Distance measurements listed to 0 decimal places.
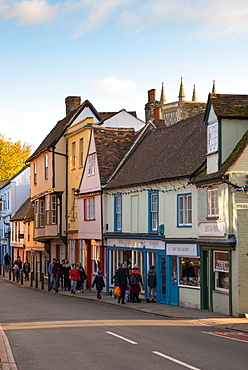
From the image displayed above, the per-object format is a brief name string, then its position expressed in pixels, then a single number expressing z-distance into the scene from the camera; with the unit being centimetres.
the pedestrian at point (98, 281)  3167
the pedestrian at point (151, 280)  2920
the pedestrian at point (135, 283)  2933
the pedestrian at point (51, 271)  3911
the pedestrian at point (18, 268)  4731
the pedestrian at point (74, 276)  3575
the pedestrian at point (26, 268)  5091
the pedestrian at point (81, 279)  3662
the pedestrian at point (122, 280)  2903
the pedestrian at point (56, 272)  3706
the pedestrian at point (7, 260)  6266
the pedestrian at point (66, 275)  3900
